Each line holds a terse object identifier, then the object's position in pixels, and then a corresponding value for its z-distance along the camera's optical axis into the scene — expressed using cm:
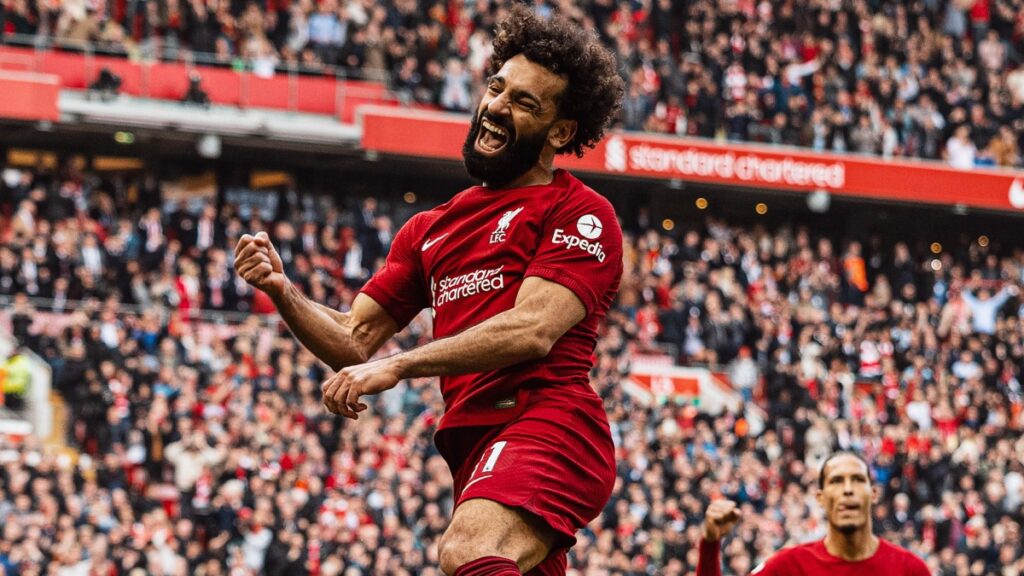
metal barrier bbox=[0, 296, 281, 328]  2117
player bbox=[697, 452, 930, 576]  780
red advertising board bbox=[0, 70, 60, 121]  2578
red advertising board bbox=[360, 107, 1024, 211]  2853
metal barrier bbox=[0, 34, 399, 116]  2598
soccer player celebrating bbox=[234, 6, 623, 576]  525
